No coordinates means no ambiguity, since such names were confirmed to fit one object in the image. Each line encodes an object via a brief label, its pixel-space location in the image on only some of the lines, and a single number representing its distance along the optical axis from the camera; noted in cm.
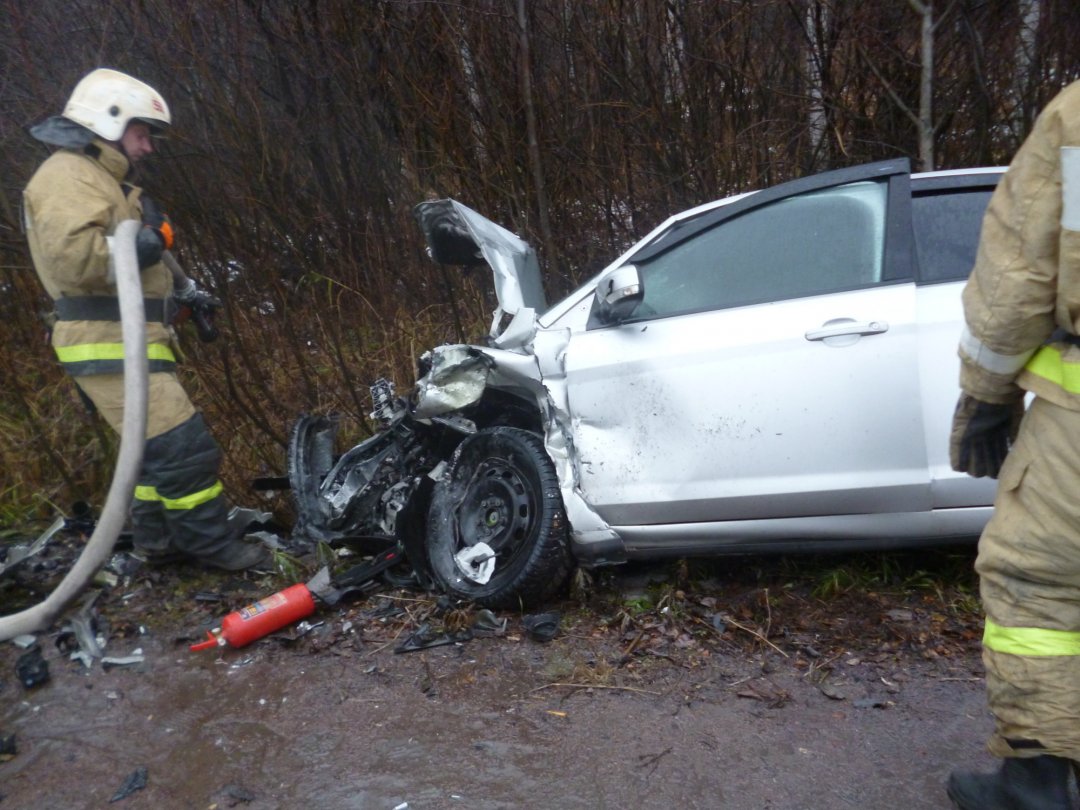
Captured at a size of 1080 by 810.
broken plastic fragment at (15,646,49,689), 360
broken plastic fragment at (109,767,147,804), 291
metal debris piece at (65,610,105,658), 384
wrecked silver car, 316
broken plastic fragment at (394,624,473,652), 363
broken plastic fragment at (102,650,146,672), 373
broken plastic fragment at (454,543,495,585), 387
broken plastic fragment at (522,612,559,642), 361
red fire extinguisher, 372
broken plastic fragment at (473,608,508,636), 370
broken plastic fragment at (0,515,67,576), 427
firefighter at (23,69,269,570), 383
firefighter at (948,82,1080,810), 185
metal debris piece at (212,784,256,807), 281
